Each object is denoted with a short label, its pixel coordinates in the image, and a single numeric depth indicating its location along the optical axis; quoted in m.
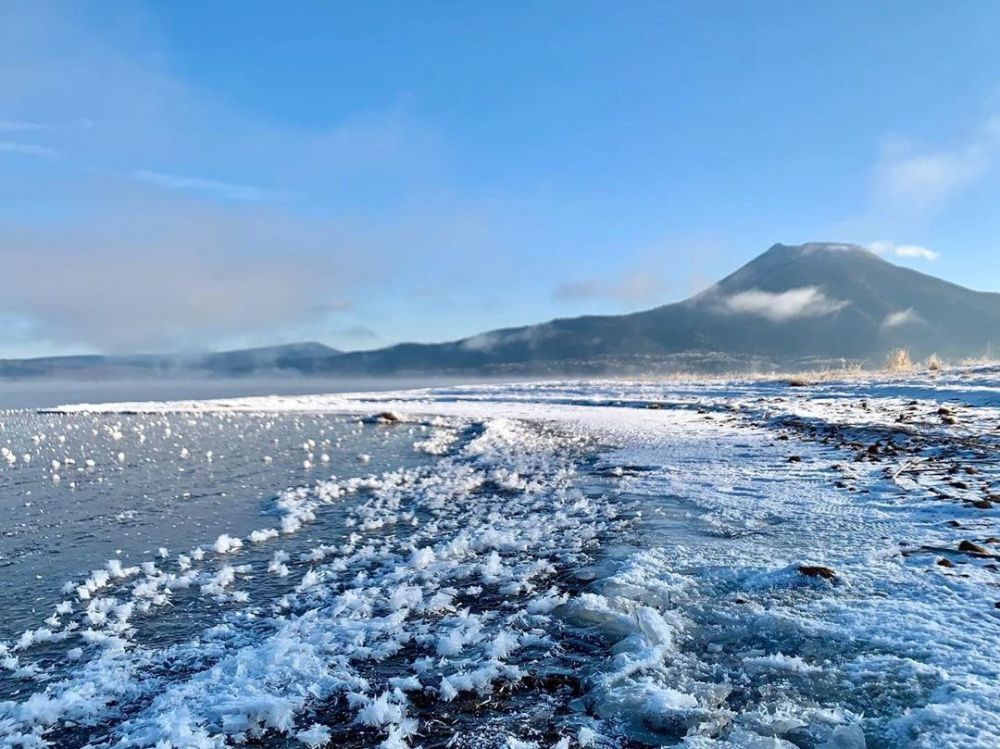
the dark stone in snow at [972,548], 5.69
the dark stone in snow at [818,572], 5.46
